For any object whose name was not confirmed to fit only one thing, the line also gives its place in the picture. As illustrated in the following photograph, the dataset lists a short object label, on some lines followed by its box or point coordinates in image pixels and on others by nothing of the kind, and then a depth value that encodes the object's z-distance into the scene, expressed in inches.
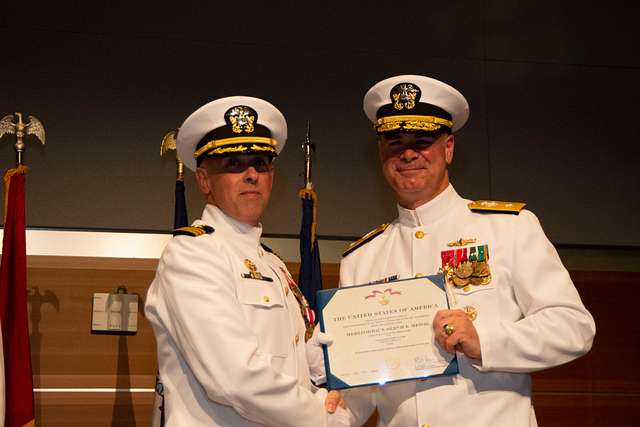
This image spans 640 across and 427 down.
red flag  149.4
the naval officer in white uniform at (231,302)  109.0
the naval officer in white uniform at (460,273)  112.2
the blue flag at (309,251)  161.3
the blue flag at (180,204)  157.9
